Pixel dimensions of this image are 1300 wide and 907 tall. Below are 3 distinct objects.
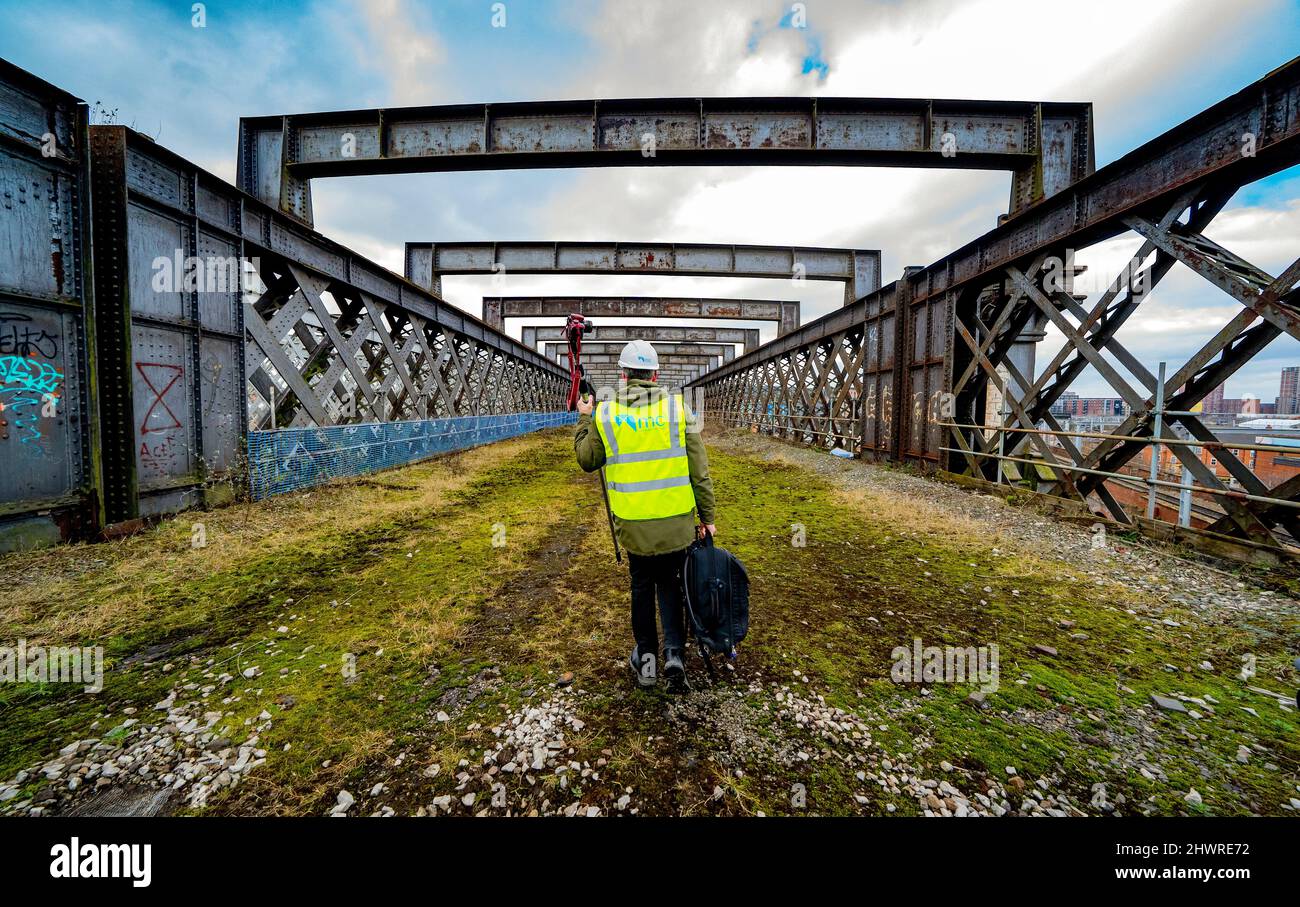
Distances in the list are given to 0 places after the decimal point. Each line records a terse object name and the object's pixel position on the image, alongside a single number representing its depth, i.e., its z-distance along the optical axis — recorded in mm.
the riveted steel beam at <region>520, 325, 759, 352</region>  28312
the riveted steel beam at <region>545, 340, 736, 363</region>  33791
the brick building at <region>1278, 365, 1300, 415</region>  36250
